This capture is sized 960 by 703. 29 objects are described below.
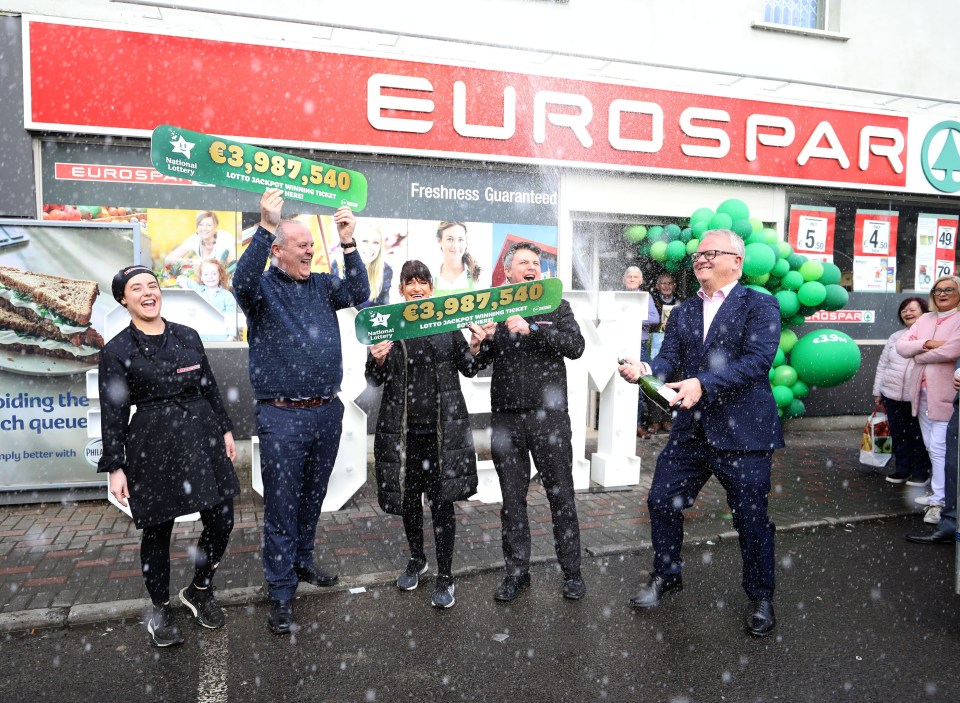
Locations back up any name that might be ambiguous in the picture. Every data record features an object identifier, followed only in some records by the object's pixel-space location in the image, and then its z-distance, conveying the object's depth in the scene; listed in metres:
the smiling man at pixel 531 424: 4.14
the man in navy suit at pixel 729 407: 3.73
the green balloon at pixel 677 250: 8.20
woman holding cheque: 4.08
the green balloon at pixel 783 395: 7.90
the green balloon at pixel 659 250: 8.48
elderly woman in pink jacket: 5.92
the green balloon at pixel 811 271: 7.87
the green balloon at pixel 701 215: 7.99
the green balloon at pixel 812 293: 7.76
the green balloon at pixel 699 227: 7.88
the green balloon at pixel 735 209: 7.91
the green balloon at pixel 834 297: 7.99
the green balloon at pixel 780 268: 7.79
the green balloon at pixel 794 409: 8.15
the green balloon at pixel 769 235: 7.93
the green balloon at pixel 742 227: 7.81
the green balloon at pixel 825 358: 7.91
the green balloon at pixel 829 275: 8.09
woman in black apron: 3.52
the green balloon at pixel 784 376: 7.99
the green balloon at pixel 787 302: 7.78
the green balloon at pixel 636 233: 8.73
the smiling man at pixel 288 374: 3.87
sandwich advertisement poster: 5.92
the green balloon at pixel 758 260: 7.52
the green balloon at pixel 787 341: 8.12
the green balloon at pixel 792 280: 7.82
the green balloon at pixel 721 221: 7.72
